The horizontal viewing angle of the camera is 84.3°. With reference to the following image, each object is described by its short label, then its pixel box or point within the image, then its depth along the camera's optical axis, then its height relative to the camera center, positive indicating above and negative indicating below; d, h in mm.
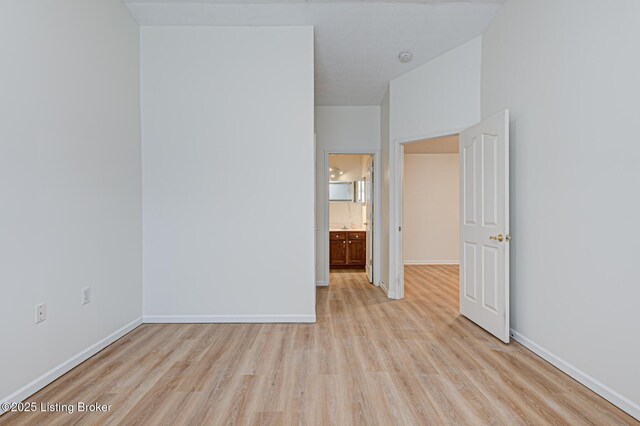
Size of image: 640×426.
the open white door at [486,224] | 2936 -129
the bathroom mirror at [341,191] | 7105 +411
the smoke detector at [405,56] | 3881 +1732
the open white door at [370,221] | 5445 -156
